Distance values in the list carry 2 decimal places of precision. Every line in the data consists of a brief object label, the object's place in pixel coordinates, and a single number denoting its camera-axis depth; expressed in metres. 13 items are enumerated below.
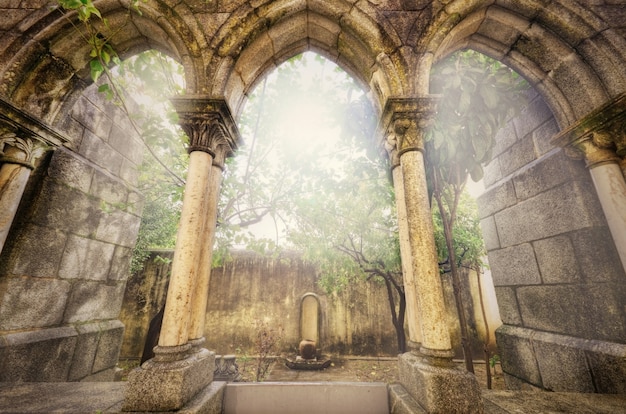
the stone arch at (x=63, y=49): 2.41
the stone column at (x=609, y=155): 2.09
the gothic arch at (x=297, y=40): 2.37
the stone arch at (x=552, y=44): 2.35
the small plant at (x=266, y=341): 6.66
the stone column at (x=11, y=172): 2.24
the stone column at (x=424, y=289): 1.58
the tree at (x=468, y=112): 2.82
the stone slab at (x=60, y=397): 1.57
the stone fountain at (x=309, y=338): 7.10
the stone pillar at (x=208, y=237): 2.04
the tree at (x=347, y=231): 5.45
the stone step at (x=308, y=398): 1.96
